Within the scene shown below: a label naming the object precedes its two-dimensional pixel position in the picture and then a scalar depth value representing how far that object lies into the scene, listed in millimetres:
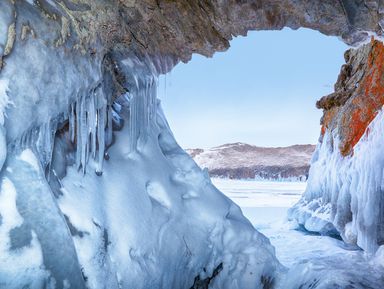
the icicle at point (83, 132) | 2578
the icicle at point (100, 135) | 2801
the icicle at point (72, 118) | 2492
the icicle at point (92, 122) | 2711
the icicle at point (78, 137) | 2566
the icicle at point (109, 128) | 3258
